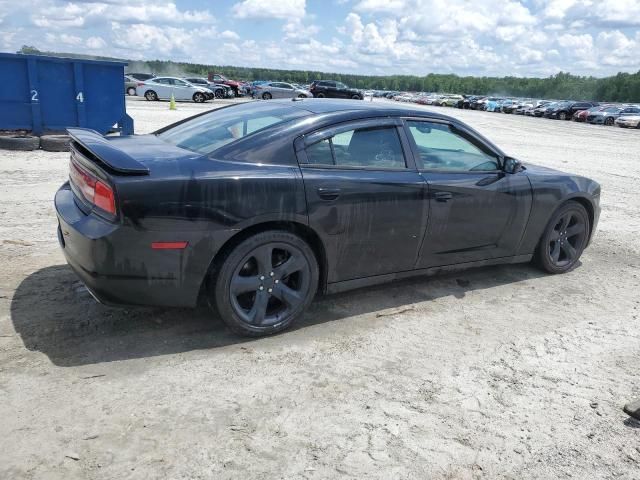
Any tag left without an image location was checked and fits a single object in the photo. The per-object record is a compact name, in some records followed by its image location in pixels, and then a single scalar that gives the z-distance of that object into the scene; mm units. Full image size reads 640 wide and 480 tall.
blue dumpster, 10328
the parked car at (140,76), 37644
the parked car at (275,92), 41375
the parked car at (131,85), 34338
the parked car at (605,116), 39312
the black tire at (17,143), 10086
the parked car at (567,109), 44781
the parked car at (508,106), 53756
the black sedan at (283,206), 3164
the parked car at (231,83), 44438
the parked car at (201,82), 40288
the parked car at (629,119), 36381
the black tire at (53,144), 10234
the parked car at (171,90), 32594
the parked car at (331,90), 42844
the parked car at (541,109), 47994
